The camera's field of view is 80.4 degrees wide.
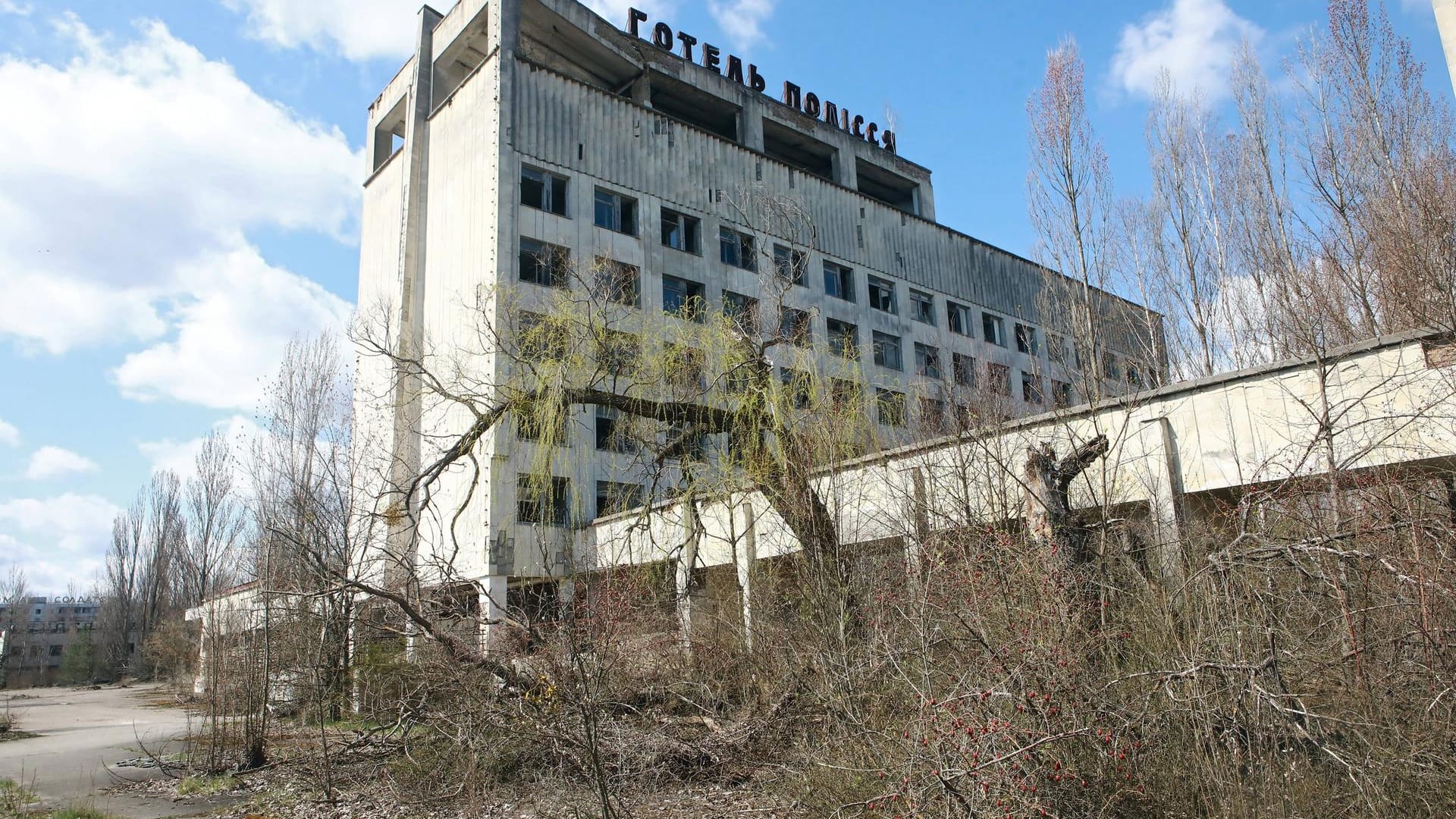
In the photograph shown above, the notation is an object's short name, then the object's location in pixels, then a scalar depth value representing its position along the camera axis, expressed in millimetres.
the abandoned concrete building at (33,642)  59428
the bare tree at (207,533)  41094
